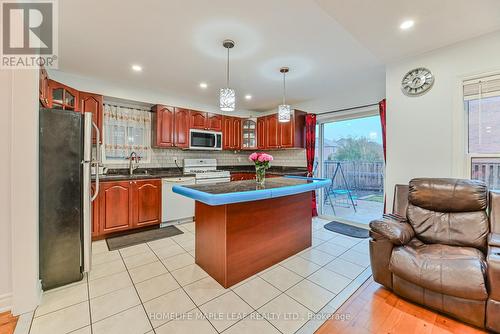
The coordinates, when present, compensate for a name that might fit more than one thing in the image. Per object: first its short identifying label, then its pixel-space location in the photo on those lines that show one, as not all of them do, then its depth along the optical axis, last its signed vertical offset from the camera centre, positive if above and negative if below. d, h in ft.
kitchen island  6.81 -2.13
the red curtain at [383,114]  11.03 +2.75
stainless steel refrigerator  6.45 -0.89
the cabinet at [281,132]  15.11 +2.63
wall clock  8.54 +3.50
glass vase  8.93 -0.25
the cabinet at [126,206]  10.68 -2.04
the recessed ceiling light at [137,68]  9.96 +4.73
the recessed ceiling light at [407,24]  6.78 +4.60
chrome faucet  13.17 +0.36
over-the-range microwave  14.93 +2.01
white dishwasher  12.69 -2.28
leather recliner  5.06 -2.39
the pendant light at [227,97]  8.30 +2.73
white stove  14.43 -0.26
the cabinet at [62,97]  9.00 +3.26
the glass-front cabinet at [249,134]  17.75 +2.79
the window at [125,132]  12.81 +2.24
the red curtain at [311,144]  14.94 +1.64
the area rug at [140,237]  10.29 -3.64
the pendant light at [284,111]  10.32 +2.71
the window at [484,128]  7.45 +1.39
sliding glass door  12.61 +0.05
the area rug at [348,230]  11.52 -3.63
